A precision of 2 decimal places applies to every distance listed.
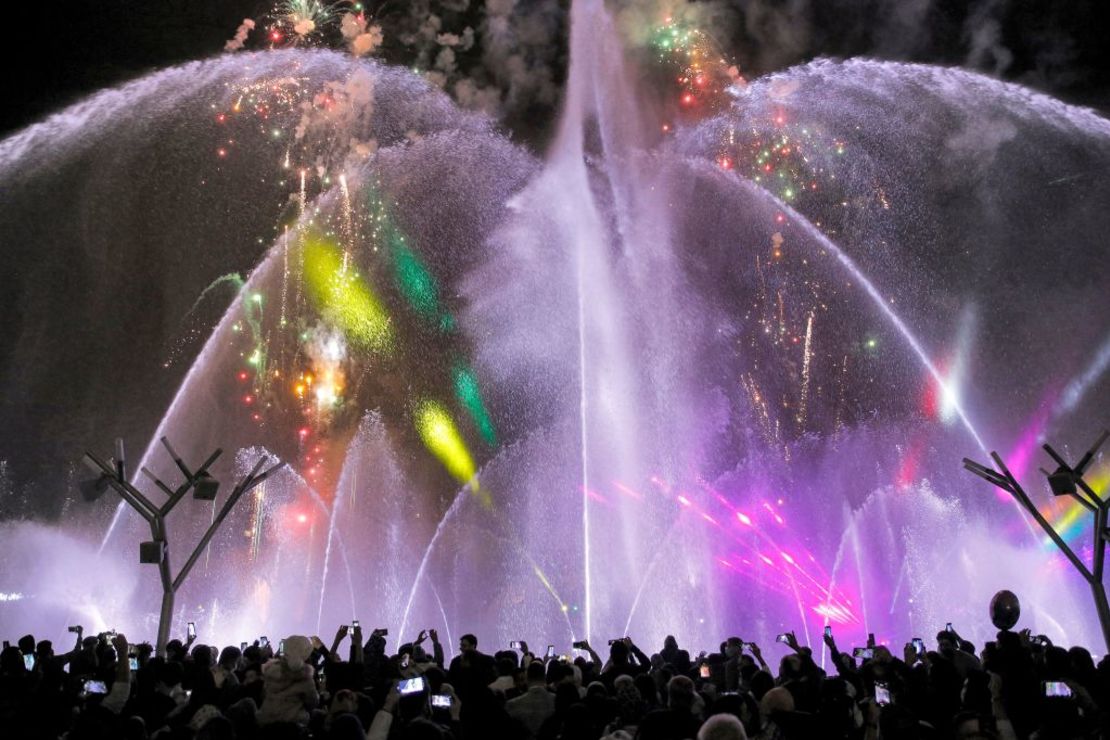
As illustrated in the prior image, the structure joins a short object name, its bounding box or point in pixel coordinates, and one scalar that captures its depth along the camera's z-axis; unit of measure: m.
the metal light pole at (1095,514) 14.43
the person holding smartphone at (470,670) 8.14
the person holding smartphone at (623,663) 10.08
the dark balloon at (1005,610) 11.01
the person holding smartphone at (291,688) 7.51
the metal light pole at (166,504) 15.21
